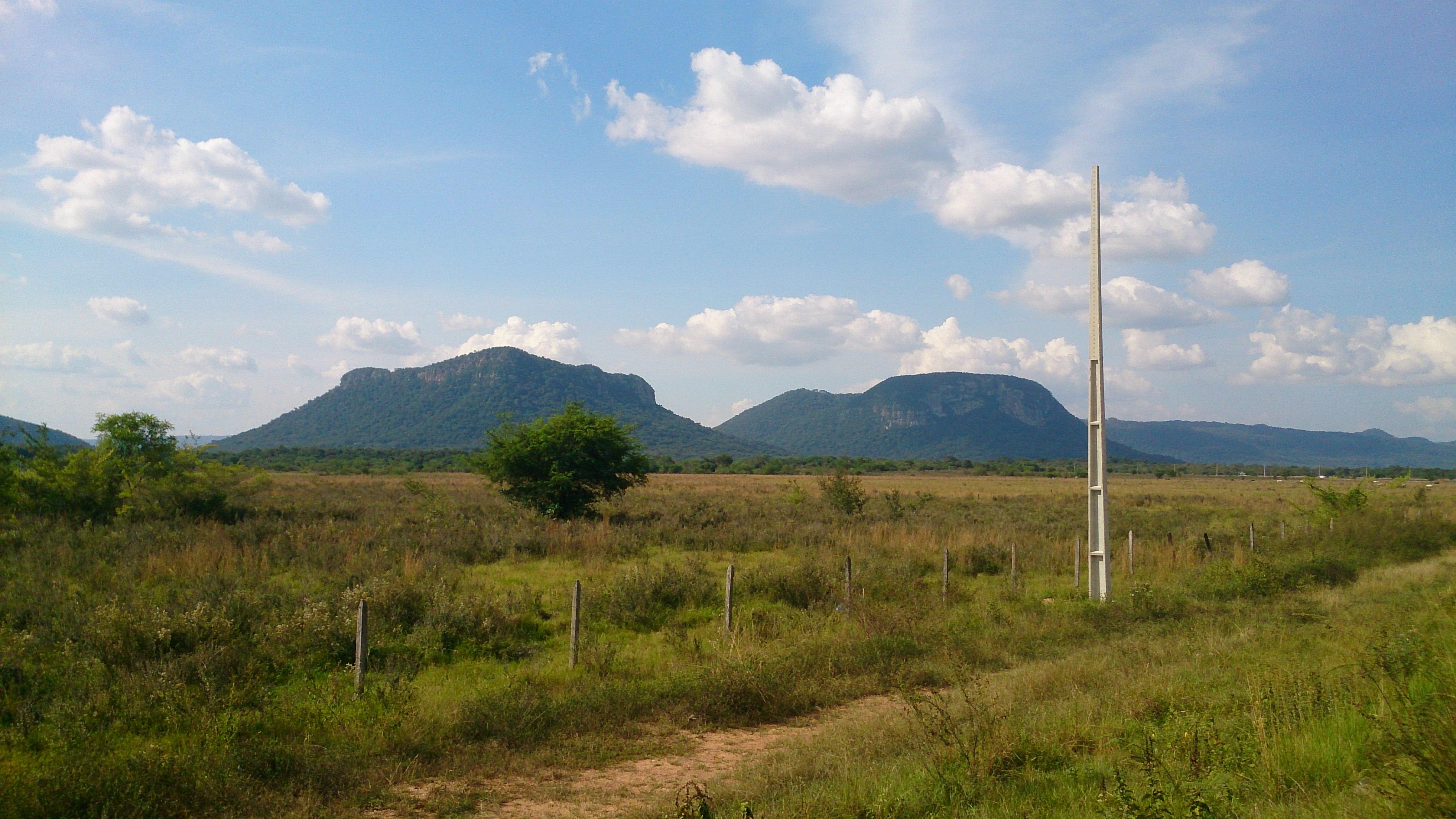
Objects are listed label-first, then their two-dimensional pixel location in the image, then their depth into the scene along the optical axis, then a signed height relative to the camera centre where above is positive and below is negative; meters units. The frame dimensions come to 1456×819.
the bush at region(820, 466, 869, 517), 34.31 -2.16
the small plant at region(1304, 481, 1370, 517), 27.02 -1.82
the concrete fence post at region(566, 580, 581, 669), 10.84 -2.45
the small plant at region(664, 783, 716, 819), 5.00 -2.44
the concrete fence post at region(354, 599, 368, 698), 9.12 -2.38
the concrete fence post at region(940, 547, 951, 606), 15.66 -2.74
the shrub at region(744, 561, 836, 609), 15.43 -2.82
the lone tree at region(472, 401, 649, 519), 27.94 -0.74
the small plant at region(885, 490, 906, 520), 33.53 -2.86
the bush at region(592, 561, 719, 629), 13.76 -2.81
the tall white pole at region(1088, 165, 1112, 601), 15.35 -0.36
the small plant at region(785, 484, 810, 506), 39.34 -2.71
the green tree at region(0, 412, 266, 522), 20.59 -1.07
